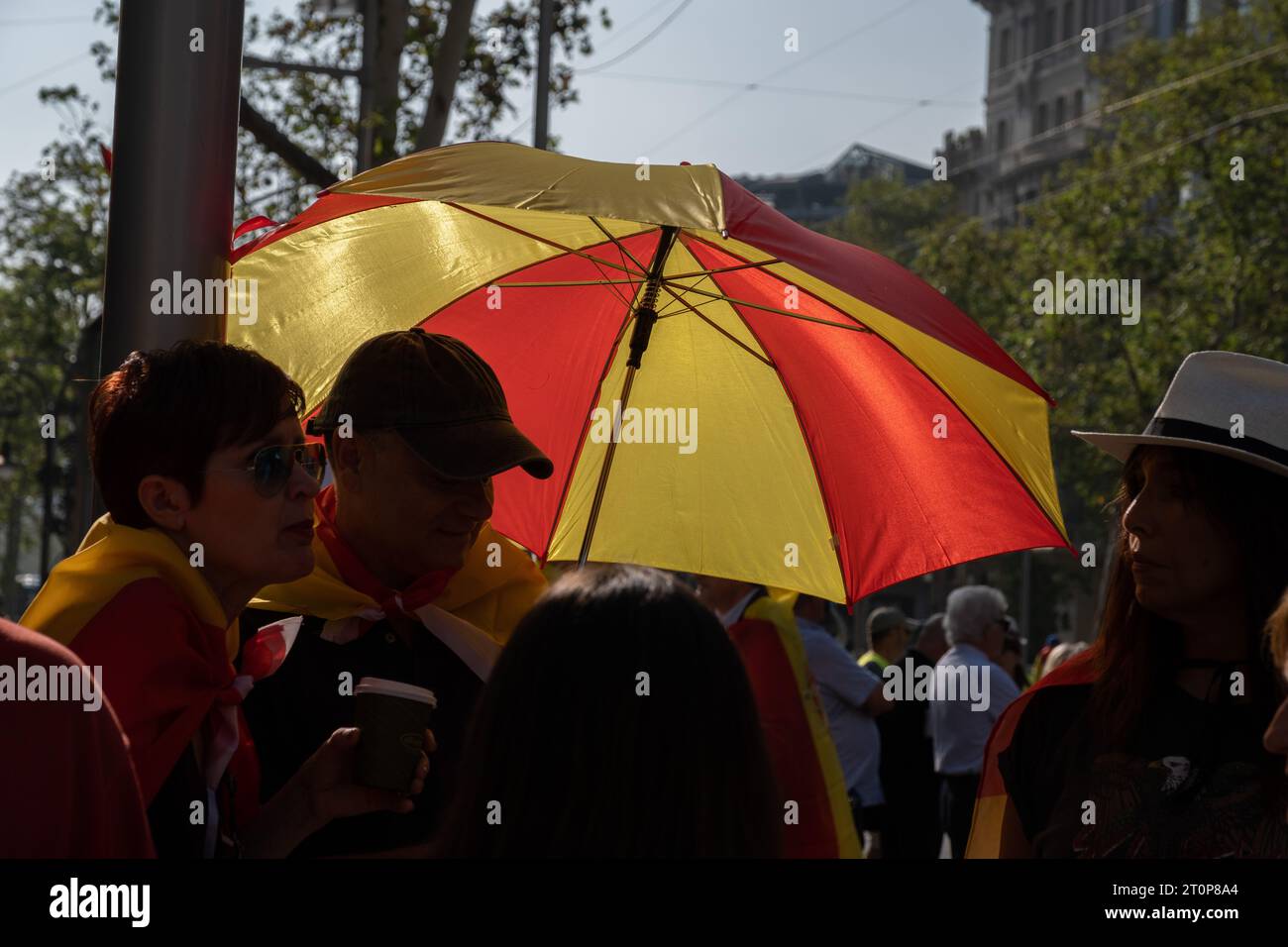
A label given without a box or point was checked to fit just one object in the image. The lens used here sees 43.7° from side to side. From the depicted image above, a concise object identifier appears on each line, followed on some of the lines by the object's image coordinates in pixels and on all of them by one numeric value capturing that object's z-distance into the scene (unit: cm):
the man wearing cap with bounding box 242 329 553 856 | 311
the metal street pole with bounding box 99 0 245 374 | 294
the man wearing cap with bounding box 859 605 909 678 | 1046
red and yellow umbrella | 412
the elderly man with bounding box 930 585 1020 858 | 835
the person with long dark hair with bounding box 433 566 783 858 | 180
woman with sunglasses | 253
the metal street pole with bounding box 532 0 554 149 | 1245
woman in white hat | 291
